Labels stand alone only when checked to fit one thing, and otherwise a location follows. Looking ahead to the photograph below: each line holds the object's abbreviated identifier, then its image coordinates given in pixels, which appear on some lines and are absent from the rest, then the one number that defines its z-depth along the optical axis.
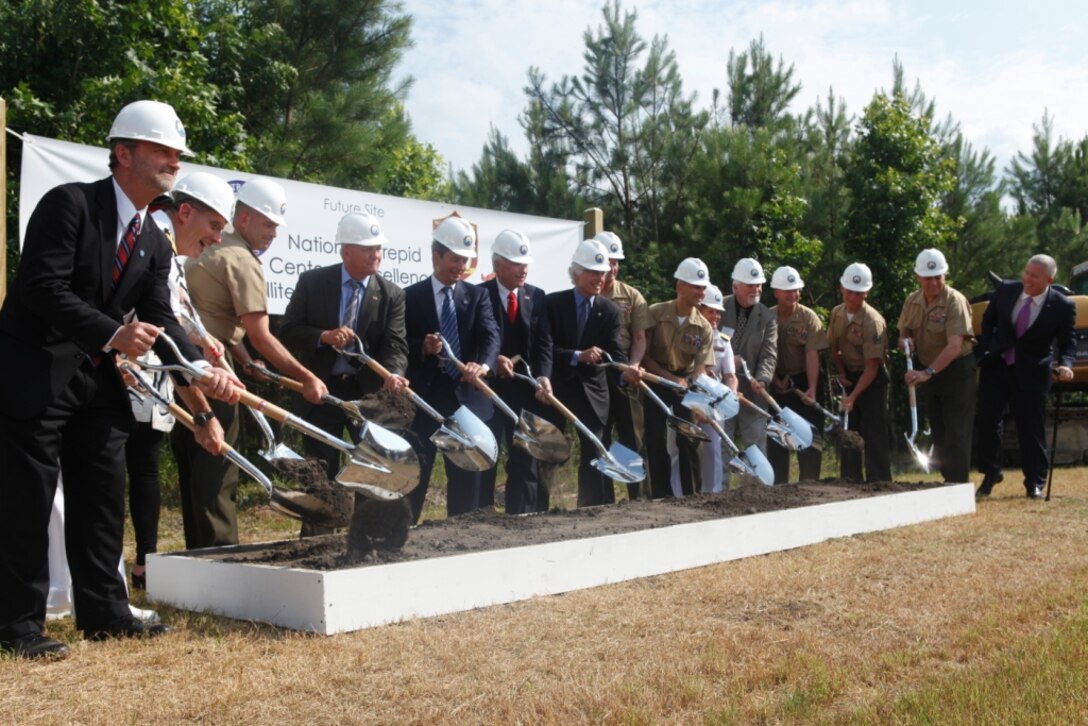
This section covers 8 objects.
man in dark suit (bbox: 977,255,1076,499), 9.20
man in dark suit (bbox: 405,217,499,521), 6.59
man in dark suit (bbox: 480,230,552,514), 7.06
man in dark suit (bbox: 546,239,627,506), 7.59
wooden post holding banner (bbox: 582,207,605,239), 10.12
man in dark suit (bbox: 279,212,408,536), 5.96
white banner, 6.66
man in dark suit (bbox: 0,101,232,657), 3.77
